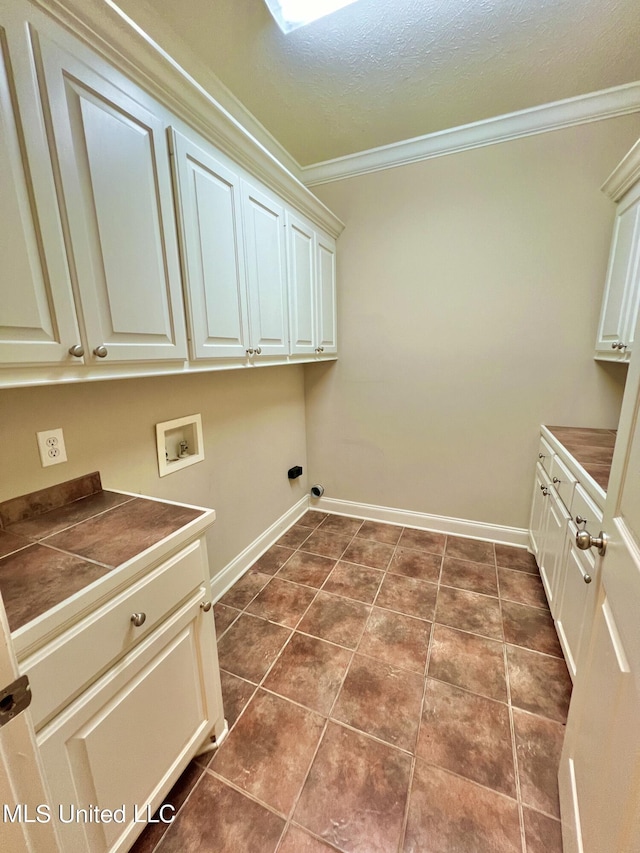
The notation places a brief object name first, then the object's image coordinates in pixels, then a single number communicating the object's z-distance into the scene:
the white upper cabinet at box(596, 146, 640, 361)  1.64
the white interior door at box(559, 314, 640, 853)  0.62
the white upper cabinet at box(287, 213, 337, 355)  2.03
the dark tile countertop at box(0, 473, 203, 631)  0.77
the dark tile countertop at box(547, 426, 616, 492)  1.39
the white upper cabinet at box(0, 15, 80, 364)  0.77
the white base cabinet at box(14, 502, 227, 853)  0.71
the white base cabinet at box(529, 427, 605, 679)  1.26
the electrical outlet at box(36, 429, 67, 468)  1.13
